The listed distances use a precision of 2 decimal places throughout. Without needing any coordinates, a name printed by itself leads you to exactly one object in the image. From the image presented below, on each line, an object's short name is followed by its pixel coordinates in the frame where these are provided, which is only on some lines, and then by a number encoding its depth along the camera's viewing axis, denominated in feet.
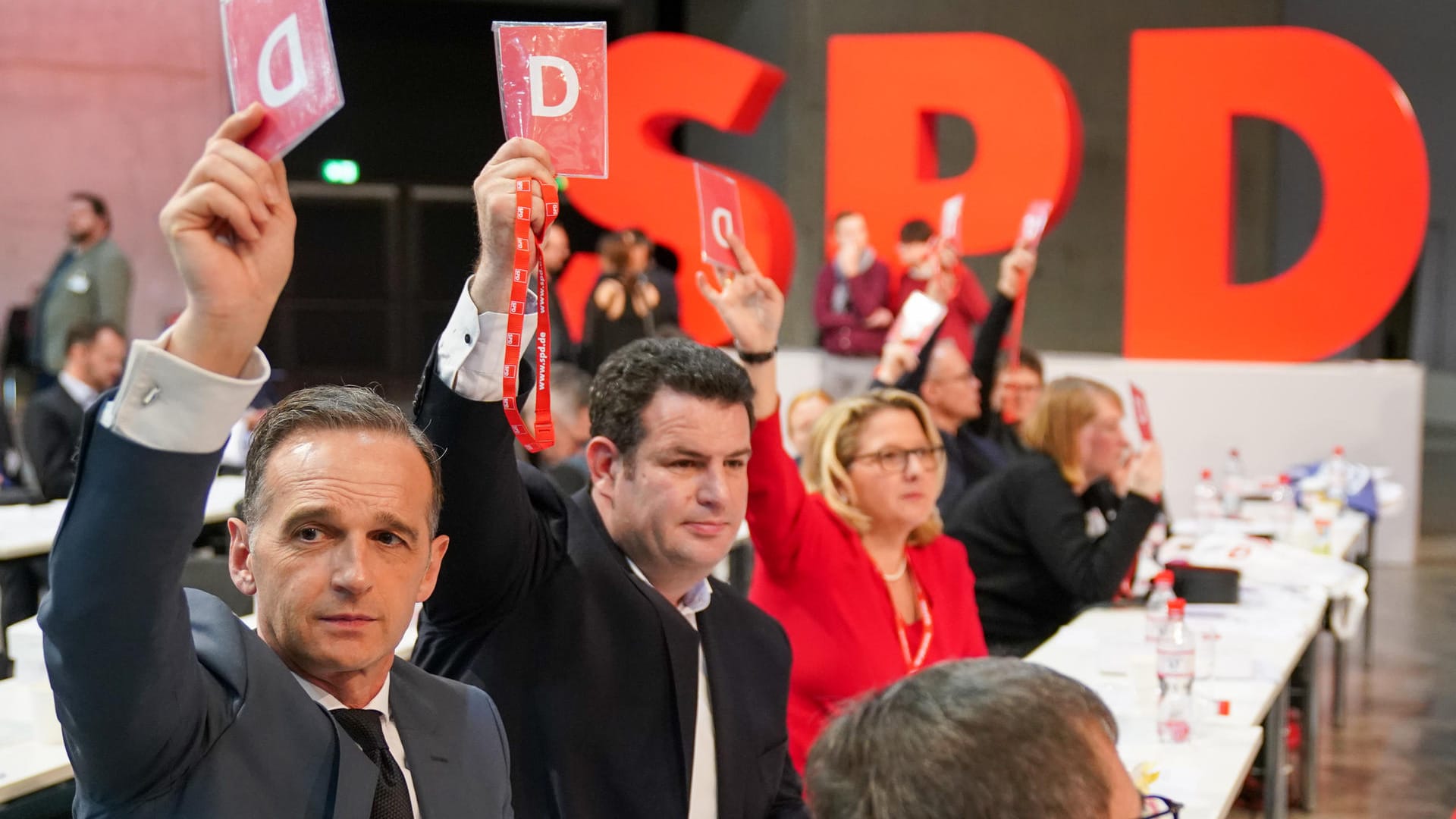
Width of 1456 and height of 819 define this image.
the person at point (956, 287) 24.27
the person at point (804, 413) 17.78
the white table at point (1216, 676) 8.74
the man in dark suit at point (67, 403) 18.45
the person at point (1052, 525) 12.56
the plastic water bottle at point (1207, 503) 19.42
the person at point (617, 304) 26.43
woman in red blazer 9.42
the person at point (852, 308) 26.68
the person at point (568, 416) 16.46
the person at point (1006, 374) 16.62
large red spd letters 24.67
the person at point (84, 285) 28.58
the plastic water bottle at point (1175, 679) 9.35
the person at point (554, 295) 26.63
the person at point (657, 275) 26.68
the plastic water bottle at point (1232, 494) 20.27
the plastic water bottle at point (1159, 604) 10.51
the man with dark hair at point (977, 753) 3.36
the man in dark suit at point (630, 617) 6.18
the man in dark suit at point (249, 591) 3.50
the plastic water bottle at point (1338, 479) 21.18
